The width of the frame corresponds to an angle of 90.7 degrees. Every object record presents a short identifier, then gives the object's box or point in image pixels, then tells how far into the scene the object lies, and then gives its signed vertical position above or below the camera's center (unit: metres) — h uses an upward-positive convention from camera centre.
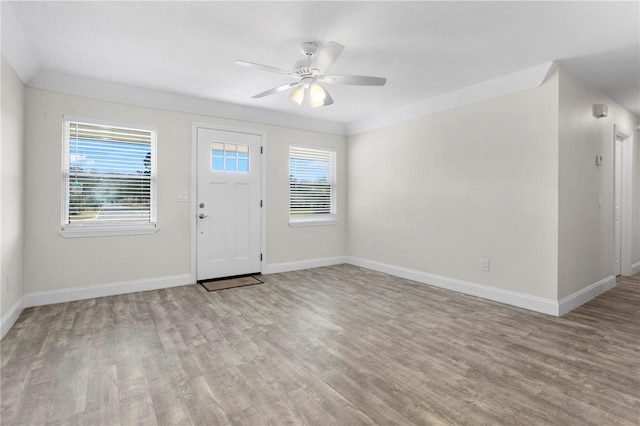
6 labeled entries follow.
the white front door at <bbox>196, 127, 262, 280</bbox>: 4.54 +0.14
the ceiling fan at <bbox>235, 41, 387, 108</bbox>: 2.52 +1.25
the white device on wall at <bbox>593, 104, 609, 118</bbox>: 3.78 +1.26
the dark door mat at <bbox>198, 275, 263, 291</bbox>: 4.29 -1.00
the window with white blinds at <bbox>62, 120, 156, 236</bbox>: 3.68 +0.42
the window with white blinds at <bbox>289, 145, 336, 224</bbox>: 5.46 +0.51
